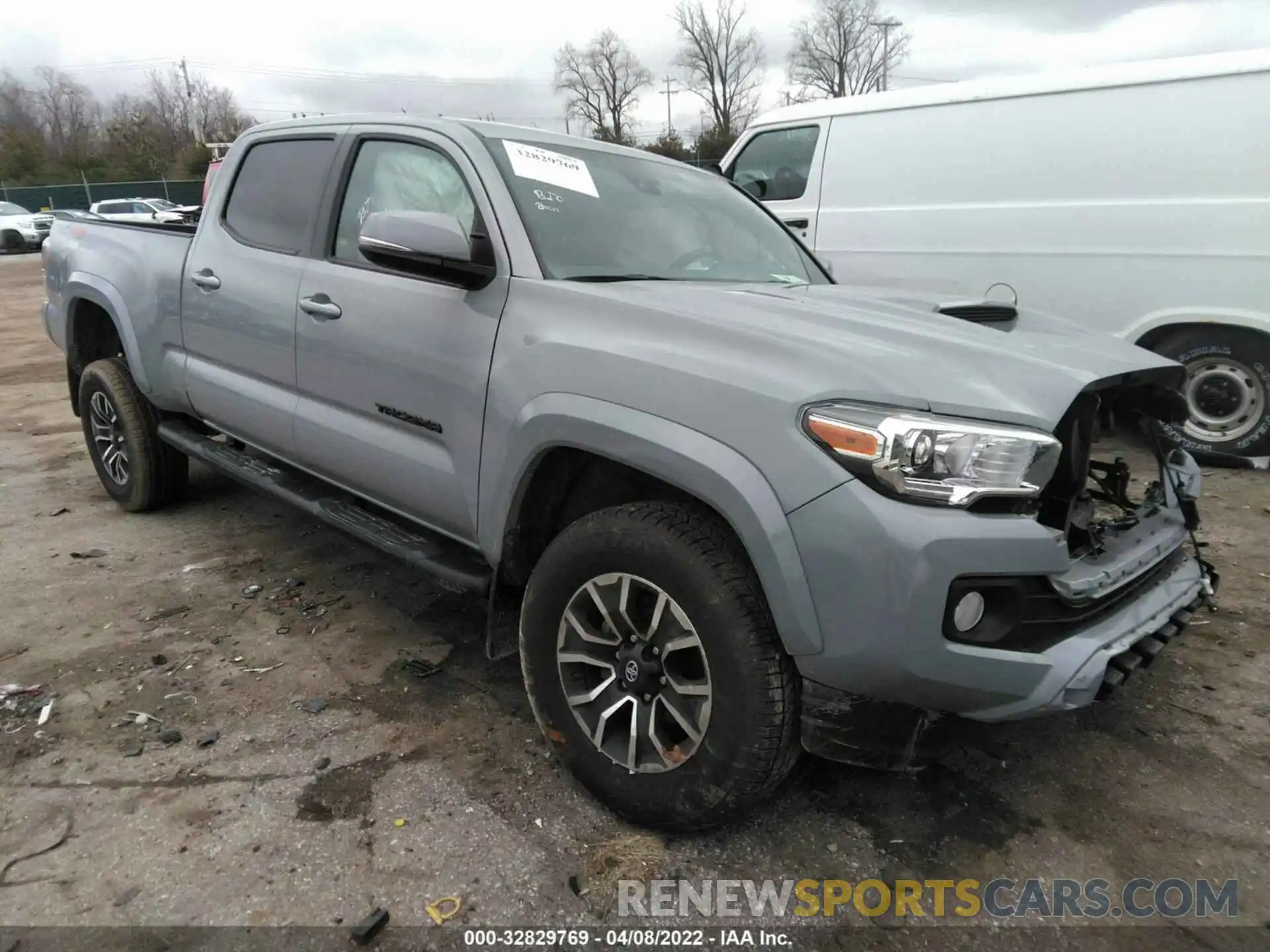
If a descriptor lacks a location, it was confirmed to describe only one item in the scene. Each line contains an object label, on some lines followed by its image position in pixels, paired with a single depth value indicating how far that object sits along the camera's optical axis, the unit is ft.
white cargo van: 15.76
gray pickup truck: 5.92
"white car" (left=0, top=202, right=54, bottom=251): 89.97
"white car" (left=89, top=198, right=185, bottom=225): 92.35
